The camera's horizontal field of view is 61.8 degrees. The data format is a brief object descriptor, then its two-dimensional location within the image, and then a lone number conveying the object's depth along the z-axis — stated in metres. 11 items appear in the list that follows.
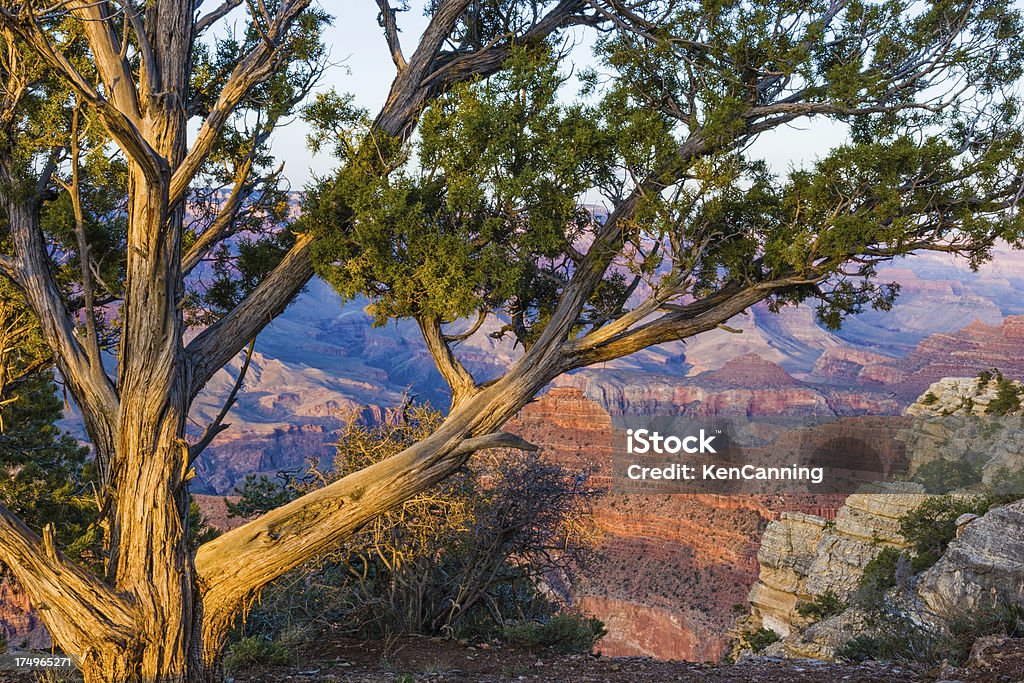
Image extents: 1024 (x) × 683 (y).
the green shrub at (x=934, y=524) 22.64
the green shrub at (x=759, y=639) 28.58
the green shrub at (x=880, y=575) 21.94
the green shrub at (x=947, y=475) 31.64
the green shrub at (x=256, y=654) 9.71
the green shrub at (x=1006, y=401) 33.22
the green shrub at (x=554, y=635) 11.32
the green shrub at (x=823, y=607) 28.12
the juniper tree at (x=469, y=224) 7.47
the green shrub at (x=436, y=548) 11.73
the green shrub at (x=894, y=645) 10.01
